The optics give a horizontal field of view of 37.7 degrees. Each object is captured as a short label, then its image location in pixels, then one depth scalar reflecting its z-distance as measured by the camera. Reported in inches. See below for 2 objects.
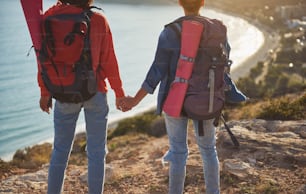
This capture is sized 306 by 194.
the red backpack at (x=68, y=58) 98.7
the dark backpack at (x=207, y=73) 104.1
